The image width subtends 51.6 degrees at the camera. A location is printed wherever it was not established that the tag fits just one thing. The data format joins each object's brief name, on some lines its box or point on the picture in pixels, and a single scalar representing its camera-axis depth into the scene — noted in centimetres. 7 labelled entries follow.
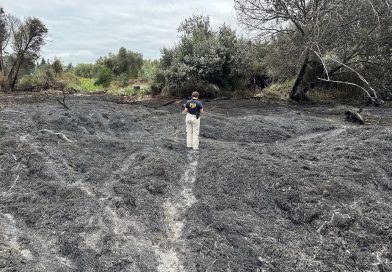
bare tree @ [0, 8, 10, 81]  2292
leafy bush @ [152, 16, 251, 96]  1917
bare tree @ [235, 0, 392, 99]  1528
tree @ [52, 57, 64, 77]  2913
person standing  936
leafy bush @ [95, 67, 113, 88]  2869
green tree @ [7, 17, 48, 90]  2310
